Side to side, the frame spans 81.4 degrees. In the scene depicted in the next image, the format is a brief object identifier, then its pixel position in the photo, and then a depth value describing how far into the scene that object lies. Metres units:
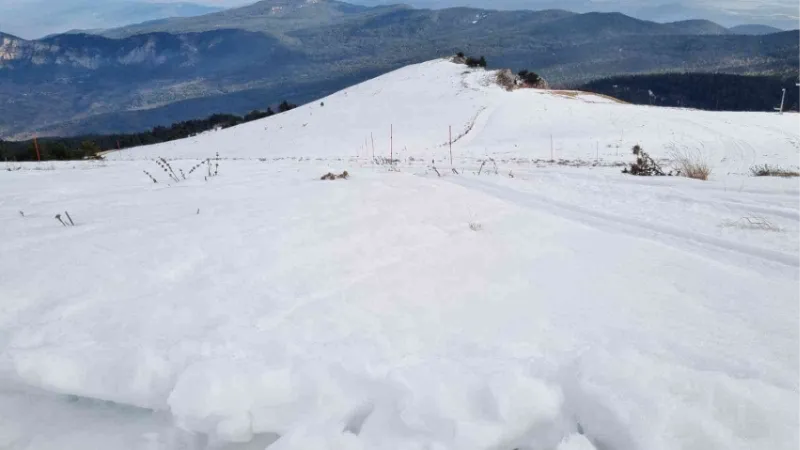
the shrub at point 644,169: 7.69
